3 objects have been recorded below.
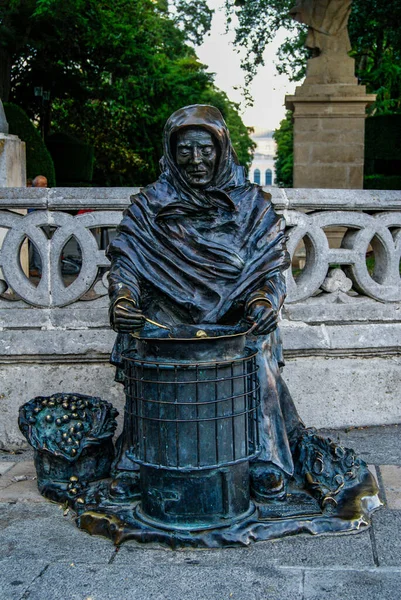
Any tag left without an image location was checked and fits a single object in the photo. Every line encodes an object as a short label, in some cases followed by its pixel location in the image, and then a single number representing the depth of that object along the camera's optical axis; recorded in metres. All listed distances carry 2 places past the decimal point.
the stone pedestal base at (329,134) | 15.09
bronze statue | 3.99
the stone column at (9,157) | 7.23
